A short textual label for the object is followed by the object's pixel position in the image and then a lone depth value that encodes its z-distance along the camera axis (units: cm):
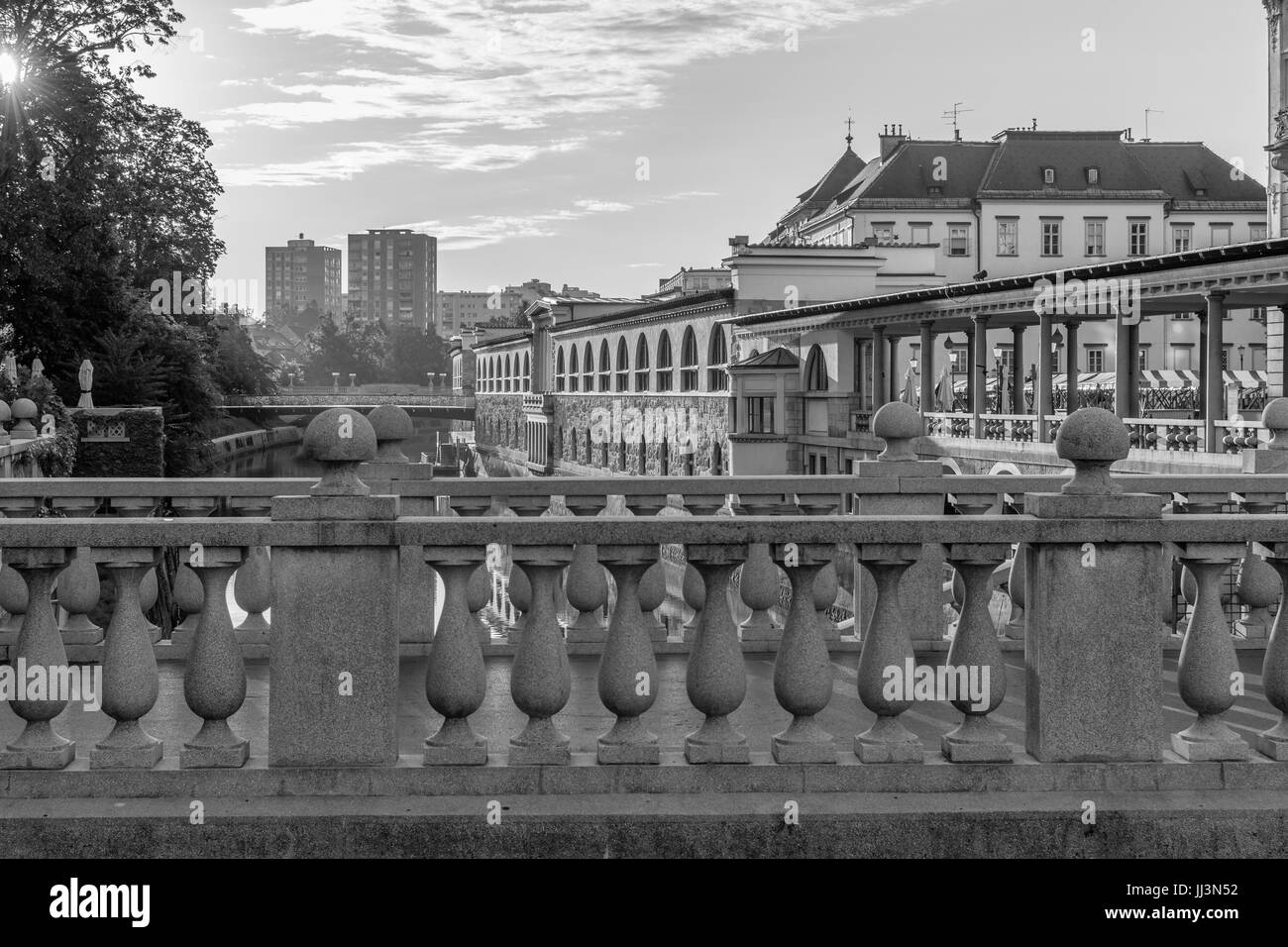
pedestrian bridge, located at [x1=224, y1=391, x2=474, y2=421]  9500
